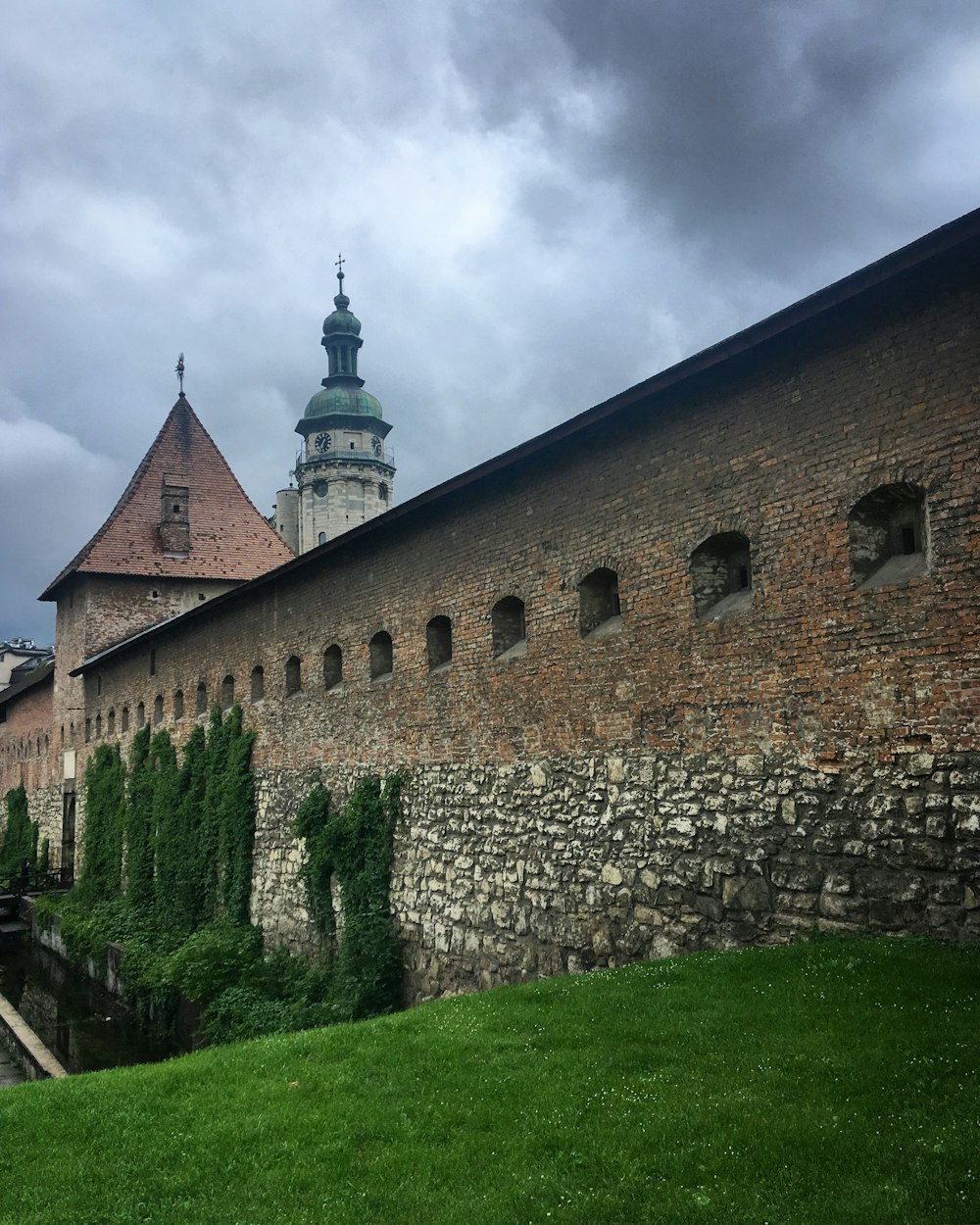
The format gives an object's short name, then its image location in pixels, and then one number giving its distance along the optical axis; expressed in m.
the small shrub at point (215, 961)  14.14
